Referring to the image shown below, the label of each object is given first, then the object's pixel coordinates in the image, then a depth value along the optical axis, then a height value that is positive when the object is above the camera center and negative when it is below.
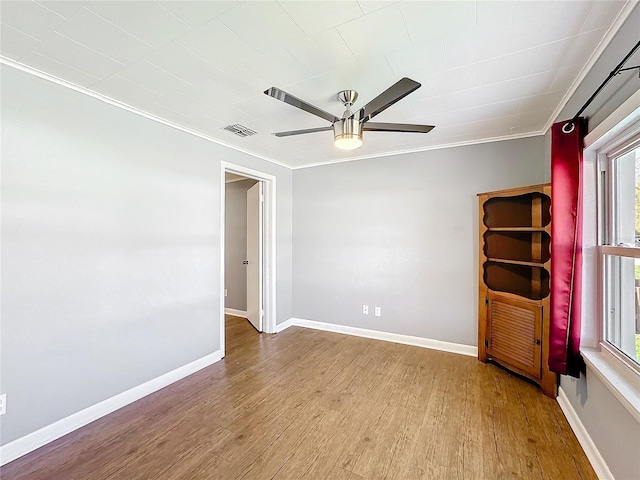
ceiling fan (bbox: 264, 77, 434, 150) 1.57 +0.79
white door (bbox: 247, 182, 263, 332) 4.07 -0.23
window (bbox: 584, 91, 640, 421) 1.50 -0.08
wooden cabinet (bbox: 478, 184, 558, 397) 2.50 -0.43
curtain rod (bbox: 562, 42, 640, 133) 1.23 +0.78
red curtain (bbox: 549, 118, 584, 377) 1.84 -0.05
